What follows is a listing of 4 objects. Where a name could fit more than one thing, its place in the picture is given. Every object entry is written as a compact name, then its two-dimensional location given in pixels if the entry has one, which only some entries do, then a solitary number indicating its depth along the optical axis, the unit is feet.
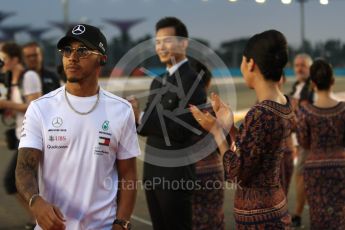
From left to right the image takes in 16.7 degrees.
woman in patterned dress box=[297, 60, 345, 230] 33.62
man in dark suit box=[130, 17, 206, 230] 28.74
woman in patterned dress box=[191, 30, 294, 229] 20.18
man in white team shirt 17.72
